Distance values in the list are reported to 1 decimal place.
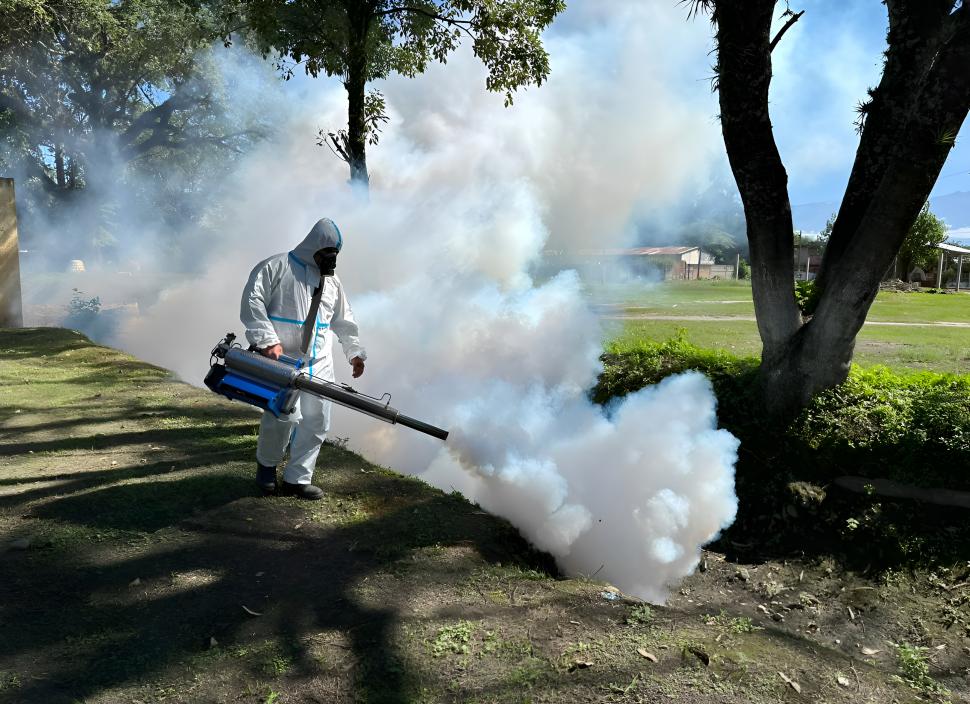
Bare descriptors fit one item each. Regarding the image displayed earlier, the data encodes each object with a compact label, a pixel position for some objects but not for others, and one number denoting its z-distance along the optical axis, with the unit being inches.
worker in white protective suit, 186.1
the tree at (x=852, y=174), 182.9
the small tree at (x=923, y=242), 1349.7
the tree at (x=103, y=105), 933.8
